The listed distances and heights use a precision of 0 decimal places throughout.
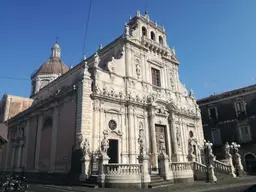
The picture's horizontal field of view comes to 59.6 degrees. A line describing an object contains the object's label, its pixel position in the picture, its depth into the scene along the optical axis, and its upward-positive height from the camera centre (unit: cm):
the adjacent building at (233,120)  2700 +501
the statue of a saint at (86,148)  1443 +99
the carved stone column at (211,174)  1550 -92
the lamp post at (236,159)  2116 +6
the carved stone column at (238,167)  2097 -67
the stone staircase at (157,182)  1304 -118
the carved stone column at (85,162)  1394 +11
